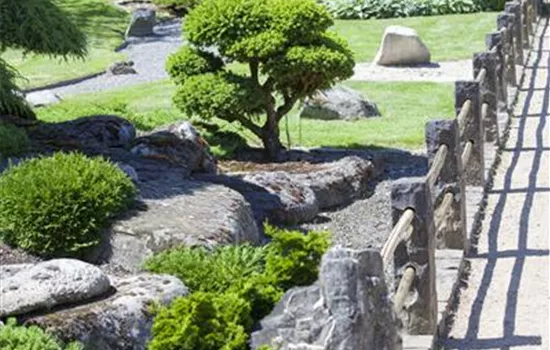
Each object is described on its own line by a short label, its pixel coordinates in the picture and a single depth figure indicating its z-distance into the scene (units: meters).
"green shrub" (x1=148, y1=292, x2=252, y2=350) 7.57
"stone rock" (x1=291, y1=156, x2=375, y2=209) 16.02
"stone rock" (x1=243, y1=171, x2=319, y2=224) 14.83
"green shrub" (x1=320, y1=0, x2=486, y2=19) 32.72
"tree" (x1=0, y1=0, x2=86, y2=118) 15.01
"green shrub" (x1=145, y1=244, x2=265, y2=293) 9.72
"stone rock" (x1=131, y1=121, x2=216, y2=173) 15.66
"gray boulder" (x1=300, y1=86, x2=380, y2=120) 21.09
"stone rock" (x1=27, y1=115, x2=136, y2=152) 15.80
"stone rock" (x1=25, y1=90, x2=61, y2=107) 23.76
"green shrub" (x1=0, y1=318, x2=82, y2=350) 8.13
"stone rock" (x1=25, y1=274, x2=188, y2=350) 9.32
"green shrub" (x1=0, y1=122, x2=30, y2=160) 14.63
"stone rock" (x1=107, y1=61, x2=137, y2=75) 28.55
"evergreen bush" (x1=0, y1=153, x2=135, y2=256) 11.71
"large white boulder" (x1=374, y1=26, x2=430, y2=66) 26.20
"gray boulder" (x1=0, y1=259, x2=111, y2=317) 9.44
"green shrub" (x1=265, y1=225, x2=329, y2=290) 8.53
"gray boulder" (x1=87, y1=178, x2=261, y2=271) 11.88
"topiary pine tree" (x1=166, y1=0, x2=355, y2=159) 17.38
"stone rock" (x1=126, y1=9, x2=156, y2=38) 33.84
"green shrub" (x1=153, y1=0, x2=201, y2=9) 36.43
